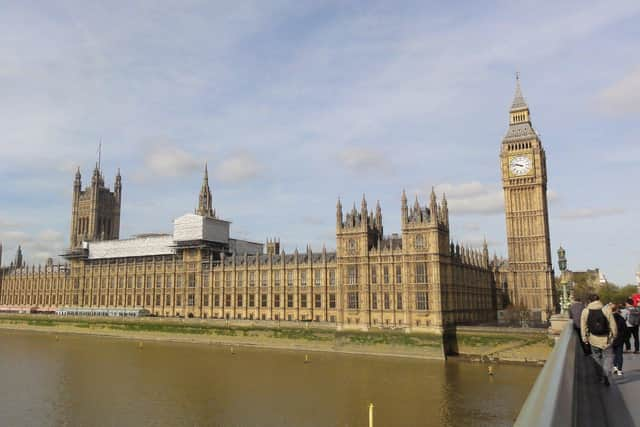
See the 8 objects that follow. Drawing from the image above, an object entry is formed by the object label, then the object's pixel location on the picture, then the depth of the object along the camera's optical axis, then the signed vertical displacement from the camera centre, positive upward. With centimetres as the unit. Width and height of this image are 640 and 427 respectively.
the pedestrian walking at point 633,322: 1895 -136
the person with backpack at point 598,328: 1320 -103
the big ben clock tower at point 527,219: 10800 +1514
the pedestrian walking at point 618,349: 1296 -157
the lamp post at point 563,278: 3912 +83
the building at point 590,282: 18609 +234
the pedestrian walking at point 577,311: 1796 -81
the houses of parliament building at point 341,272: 8069 +422
